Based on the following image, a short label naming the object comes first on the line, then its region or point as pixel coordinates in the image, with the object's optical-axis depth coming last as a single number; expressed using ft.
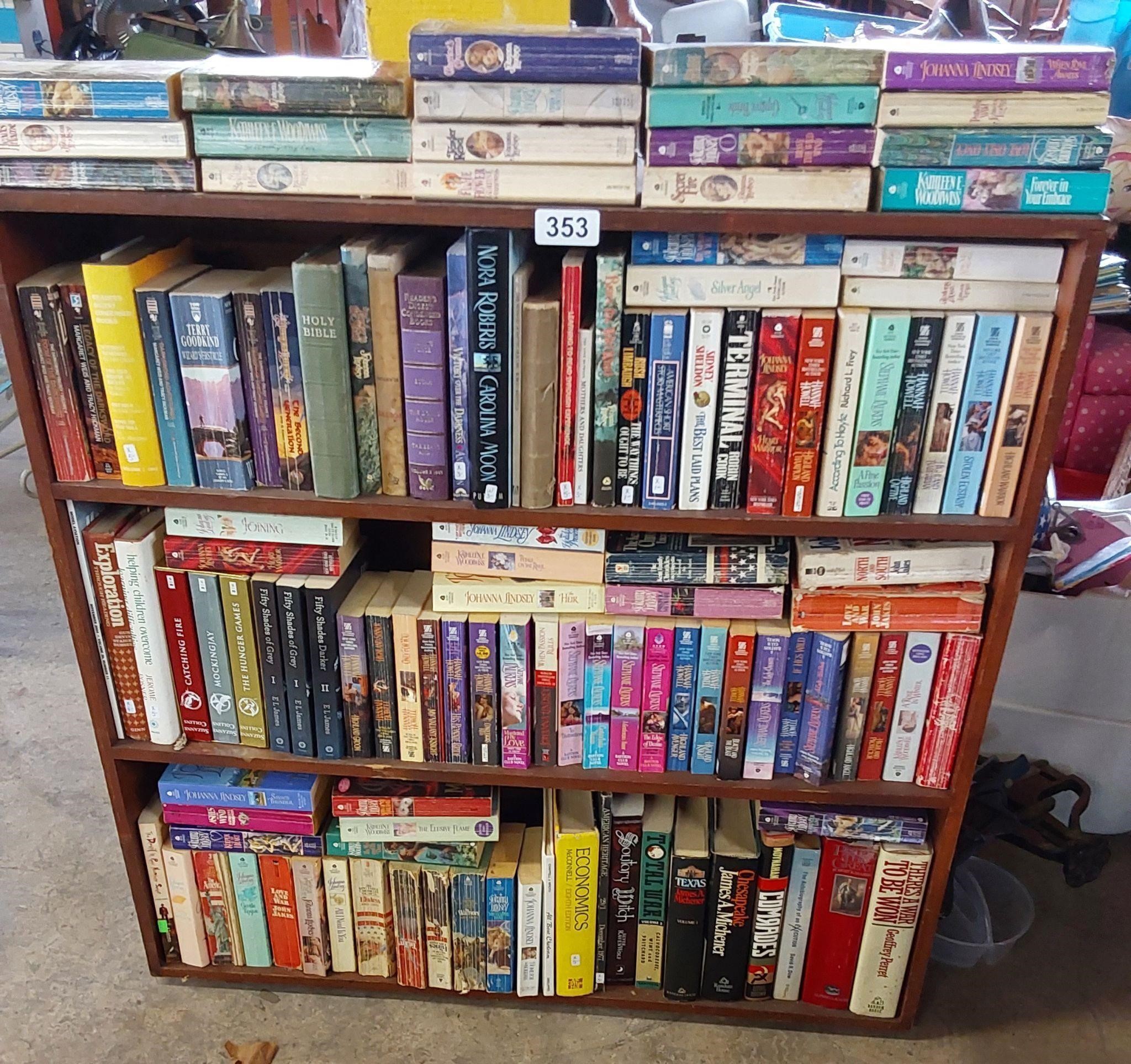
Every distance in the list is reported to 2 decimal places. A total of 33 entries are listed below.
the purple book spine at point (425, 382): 3.91
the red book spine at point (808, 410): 3.90
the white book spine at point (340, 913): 5.25
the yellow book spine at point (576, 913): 5.07
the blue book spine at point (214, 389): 4.03
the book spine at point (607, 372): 3.84
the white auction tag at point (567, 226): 3.66
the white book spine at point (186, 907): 5.28
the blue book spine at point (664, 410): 3.95
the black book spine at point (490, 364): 3.77
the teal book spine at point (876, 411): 3.89
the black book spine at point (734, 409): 3.94
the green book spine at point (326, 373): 3.91
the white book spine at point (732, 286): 3.83
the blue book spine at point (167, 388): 4.05
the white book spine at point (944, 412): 3.90
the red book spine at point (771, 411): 3.92
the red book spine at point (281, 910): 5.28
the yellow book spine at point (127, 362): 4.01
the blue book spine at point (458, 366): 3.84
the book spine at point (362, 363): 3.91
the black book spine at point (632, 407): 3.95
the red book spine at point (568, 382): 3.84
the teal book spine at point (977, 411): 3.89
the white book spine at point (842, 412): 3.89
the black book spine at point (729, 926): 5.06
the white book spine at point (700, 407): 3.93
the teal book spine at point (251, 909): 5.29
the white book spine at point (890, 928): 4.98
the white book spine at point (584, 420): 3.98
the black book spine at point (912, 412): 3.90
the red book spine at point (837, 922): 5.06
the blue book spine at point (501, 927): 5.18
